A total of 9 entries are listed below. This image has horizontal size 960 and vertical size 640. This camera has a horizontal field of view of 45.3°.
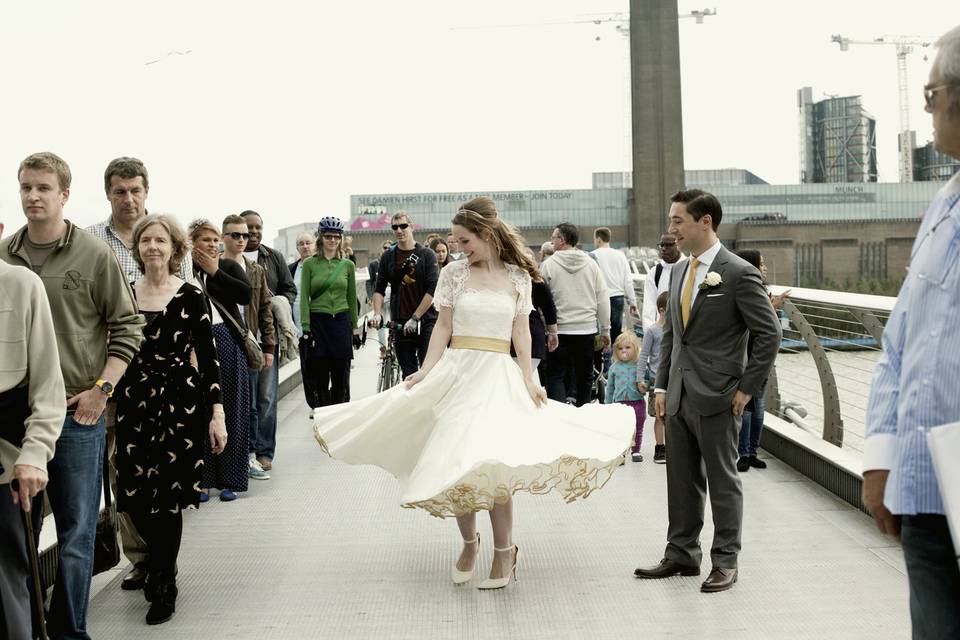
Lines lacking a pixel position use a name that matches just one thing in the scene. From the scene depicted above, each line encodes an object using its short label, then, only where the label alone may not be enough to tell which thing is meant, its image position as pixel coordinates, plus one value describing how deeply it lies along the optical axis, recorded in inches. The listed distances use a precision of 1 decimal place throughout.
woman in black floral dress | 202.5
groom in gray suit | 212.5
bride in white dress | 200.7
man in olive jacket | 169.3
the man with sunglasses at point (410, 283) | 405.1
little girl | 354.3
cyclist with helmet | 396.2
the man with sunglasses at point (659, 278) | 426.3
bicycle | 464.4
